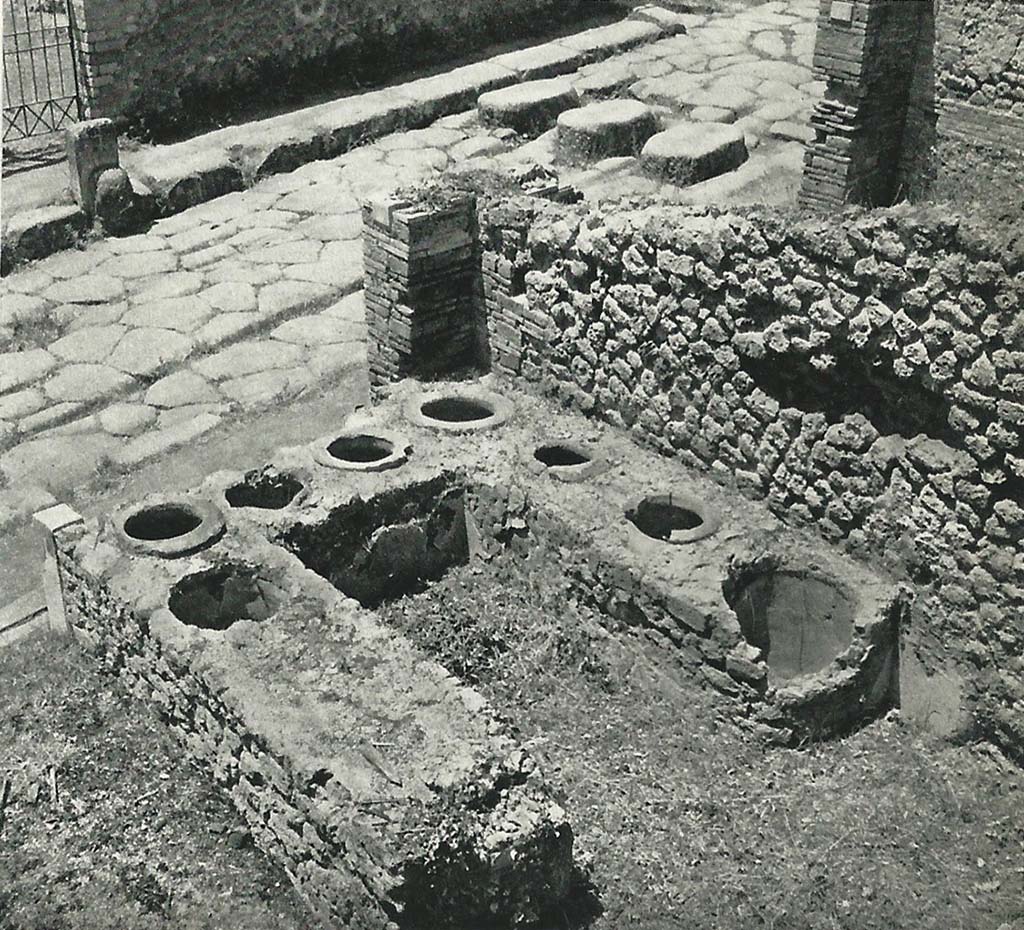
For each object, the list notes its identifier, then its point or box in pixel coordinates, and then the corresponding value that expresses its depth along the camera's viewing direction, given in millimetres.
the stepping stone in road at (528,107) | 11016
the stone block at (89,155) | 9367
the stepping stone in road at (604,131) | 10219
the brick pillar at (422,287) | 6973
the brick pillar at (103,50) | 10234
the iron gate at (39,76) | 10328
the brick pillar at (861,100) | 8555
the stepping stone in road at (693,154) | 9703
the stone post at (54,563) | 5914
